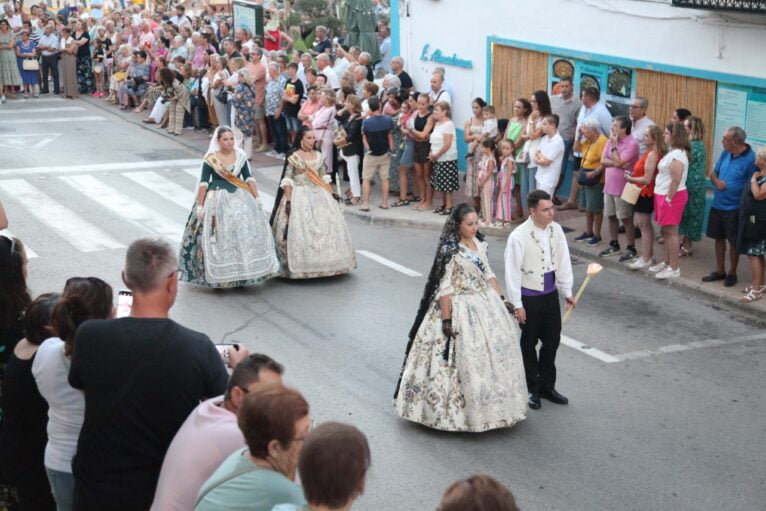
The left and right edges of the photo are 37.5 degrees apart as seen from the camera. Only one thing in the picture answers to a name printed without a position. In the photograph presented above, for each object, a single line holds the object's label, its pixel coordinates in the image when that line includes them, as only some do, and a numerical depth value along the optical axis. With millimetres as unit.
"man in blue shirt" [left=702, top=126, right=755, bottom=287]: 12328
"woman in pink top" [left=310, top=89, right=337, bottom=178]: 17797
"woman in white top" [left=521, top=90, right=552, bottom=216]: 15315
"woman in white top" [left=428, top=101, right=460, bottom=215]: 16219
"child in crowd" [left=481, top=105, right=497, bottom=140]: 16156
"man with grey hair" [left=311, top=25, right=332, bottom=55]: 23844
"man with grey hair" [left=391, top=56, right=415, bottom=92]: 19953
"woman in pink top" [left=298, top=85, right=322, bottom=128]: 18266
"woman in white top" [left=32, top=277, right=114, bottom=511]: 5234
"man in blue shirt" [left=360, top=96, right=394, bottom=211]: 16422
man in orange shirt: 21484
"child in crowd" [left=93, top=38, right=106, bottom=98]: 29156
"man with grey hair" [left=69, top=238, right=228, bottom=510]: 4719
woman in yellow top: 14289
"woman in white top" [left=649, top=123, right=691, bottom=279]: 12609
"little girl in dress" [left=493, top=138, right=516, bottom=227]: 15328
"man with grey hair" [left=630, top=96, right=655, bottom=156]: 14062
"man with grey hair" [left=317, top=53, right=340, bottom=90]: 20172
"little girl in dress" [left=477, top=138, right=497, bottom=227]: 15430
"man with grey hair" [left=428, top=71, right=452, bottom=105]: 18328
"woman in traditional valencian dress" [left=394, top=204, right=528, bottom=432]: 8312
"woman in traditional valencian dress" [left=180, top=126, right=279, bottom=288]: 12188
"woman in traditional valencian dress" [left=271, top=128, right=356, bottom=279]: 12680
